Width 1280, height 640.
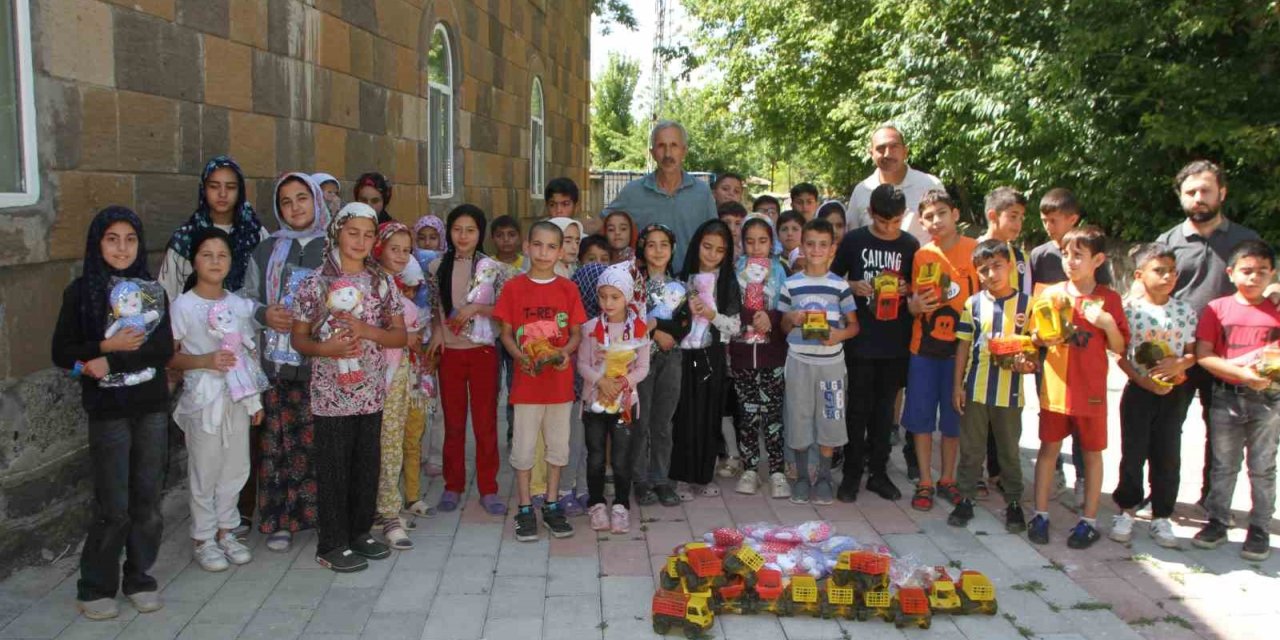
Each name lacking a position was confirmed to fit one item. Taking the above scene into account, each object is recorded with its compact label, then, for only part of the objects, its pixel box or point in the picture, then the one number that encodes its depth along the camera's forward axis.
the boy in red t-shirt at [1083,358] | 4.62
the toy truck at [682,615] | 3.63
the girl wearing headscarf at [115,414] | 3.63
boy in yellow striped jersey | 4.82
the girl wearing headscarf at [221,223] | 4.38
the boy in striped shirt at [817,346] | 5.16
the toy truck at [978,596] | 3.88
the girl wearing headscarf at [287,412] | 4.50
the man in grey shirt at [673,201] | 5.95
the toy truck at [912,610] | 3.76
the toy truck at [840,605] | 3.83
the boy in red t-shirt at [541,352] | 4.62
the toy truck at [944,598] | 3.86
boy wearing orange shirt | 5.06
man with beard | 4.85
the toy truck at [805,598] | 3.84
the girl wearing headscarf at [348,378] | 4.19
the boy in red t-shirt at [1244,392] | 4.54
